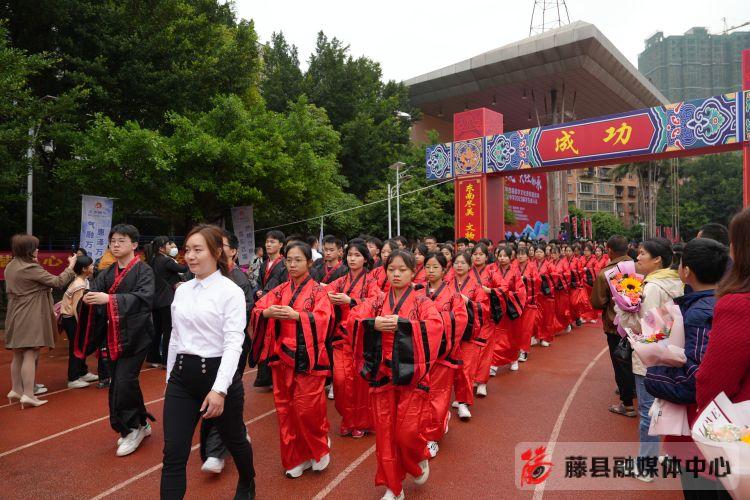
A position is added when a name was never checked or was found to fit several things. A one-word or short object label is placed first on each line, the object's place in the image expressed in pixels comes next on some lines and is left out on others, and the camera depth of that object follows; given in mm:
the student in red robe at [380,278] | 5078
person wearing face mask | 6113
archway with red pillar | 10492
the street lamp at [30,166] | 8870
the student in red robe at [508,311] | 6082
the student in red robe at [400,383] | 3111
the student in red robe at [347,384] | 4305
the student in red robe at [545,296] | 8352
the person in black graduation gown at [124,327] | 3832
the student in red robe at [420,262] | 6156
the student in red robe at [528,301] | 6988
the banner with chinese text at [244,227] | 13188
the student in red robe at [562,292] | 9218
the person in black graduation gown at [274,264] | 5516
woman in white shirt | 2547
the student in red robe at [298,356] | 3422
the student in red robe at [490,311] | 5590
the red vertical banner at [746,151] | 10305
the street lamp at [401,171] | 17384
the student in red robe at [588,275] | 10258
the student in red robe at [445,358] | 3455
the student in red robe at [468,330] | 4785
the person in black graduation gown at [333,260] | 5648
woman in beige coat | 5098
